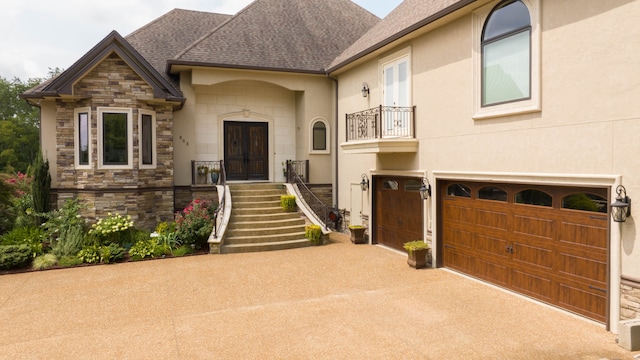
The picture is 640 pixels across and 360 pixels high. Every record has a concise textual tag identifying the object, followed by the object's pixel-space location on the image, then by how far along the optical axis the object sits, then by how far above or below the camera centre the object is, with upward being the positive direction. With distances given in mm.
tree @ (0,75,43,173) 34375 +4735
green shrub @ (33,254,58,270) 10383 -2244
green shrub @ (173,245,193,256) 11615 -2174
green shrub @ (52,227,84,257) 11109 -1857
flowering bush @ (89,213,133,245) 11820 -1572
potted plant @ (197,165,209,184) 15203 +146
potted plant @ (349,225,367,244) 13039 -1852
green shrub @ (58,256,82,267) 10594 -2260
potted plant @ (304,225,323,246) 12641 -1823
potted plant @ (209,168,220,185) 14988 +67
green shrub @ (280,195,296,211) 13938 -870
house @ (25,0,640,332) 6309 +1492
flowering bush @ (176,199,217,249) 12078 -1464
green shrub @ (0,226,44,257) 11141 -1792
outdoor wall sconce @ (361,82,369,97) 13047 +2928
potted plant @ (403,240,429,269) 9875 -1931
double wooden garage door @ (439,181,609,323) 6441 -1207
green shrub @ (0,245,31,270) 10094 -2027
